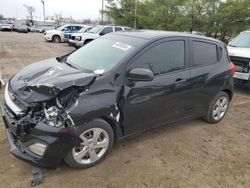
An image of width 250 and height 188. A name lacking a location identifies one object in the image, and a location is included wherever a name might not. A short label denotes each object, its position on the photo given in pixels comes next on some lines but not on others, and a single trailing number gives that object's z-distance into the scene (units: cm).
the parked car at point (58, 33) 1592
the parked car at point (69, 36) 1288
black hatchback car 211
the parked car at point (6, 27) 2852
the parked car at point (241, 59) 499
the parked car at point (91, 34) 1104
